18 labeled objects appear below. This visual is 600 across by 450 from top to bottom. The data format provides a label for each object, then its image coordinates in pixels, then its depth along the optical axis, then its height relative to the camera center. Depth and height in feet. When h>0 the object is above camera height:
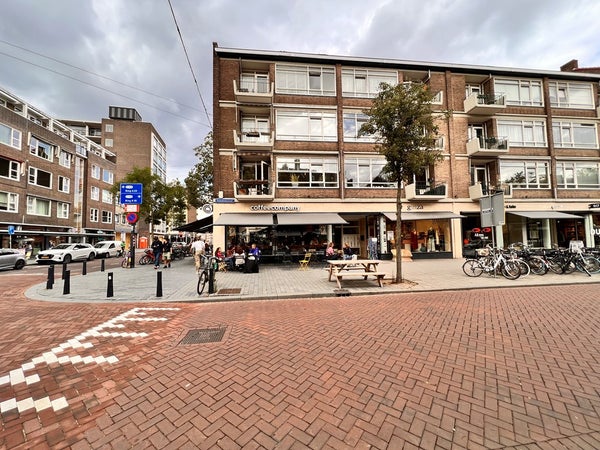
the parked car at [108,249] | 80.84 -2.63
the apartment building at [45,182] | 76.84 +22.01
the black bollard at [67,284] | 27.50 -4.61
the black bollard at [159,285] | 26.12 -4.64
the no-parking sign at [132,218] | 48.67 +4.30
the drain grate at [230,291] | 27.97 -5.76
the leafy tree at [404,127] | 31.17 +13.73
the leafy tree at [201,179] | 81.97 +19.48
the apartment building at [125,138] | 174.81 +71.44
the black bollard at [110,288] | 25.89 -4.84
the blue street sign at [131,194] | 50.24 +9.21
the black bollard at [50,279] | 30.14 -4.43
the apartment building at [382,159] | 57.57 +19.32
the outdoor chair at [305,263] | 47.36 -4.88
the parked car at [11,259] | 52.75 -3.60
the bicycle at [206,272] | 27.66 -3.63
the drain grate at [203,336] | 14.61 -5.77
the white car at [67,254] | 63.07 -3.16
